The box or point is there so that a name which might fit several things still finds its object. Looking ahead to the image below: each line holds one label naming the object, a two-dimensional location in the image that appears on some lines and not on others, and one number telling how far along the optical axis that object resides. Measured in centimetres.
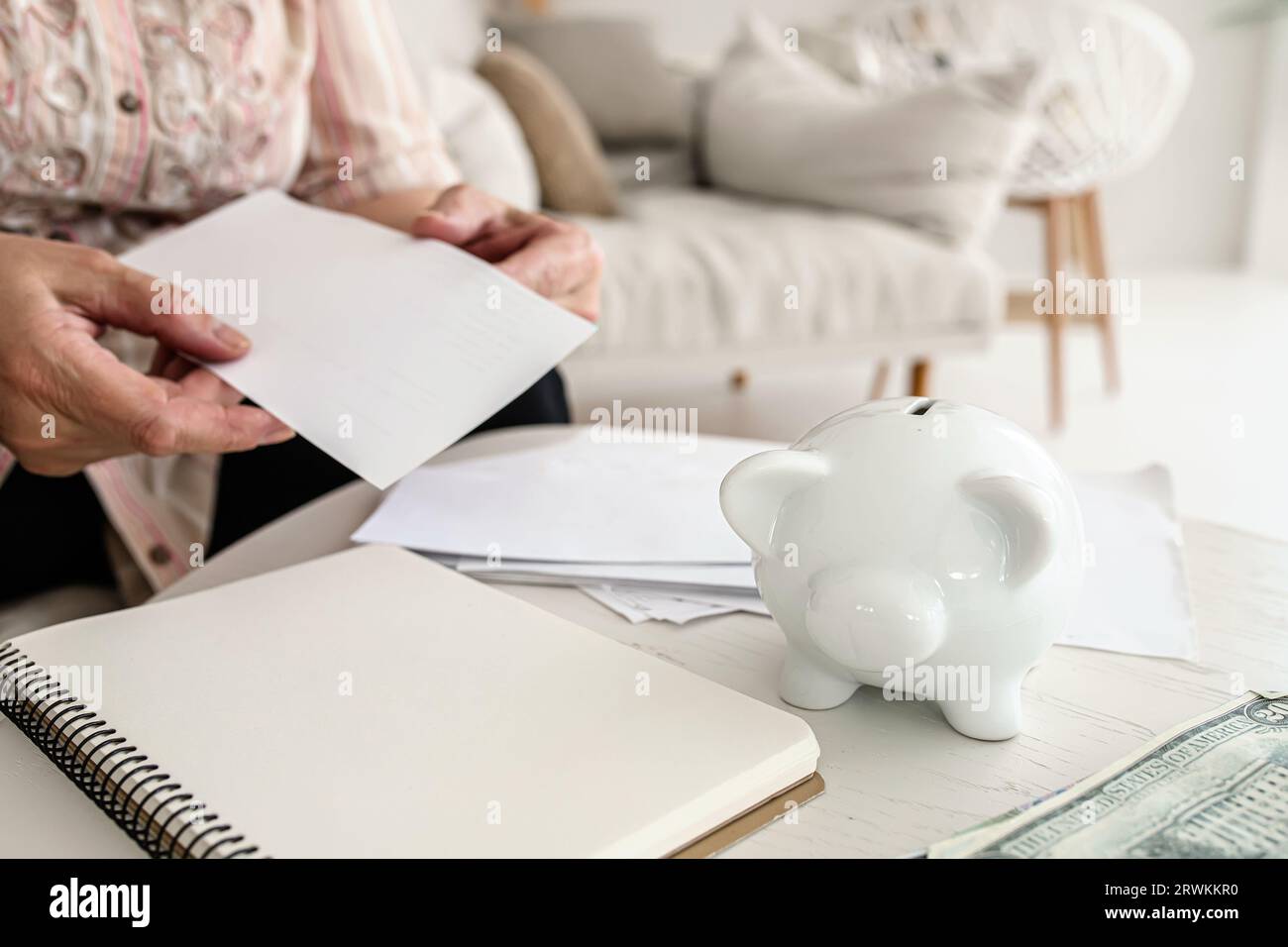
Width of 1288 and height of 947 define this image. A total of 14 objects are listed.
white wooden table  38
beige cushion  208
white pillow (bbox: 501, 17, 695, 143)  250
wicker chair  243
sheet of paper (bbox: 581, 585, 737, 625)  55
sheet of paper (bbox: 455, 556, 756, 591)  57
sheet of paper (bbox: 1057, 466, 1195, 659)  52
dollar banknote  35
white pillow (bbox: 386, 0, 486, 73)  218
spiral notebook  35
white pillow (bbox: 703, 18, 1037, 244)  189
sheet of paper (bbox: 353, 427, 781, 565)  61
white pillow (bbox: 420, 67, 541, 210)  183
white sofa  176
